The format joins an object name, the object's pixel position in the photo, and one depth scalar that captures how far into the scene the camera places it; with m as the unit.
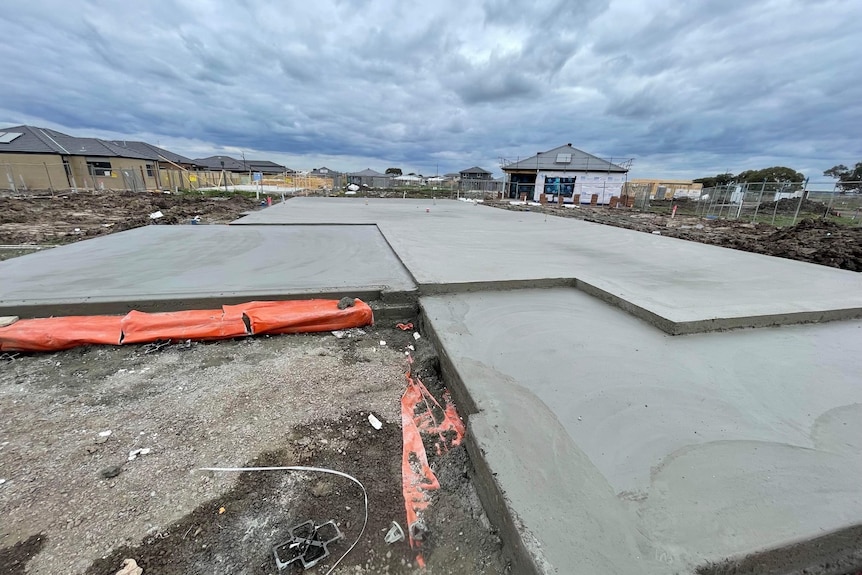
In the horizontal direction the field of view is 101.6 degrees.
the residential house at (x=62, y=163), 23.39
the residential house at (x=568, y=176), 26.39
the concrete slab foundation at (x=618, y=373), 1.21
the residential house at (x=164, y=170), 30.64
